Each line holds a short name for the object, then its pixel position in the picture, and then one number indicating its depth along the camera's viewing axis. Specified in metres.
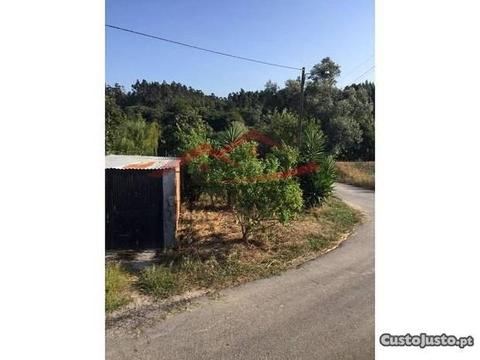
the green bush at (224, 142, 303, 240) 5.59
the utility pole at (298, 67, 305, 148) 10.84
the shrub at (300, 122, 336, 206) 8.71
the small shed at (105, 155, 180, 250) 5.78
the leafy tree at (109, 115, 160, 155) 12.91
